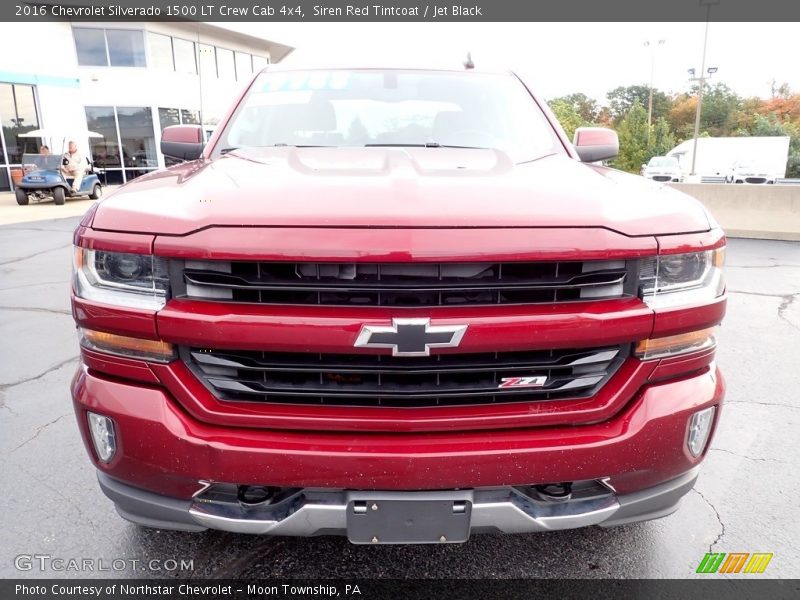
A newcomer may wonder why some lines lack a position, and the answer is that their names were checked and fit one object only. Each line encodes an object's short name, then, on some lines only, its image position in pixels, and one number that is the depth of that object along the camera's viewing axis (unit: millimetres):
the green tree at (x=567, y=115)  58425
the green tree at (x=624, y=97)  81562
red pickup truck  1501
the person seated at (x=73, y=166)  15711
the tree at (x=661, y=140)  42281
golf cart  14969
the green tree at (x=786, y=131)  44969
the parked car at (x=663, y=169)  26453
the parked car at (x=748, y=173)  28781
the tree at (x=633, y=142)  35438
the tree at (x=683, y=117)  67875
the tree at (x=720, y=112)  66125
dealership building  19594
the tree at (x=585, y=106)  85000
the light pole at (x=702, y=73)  26398
